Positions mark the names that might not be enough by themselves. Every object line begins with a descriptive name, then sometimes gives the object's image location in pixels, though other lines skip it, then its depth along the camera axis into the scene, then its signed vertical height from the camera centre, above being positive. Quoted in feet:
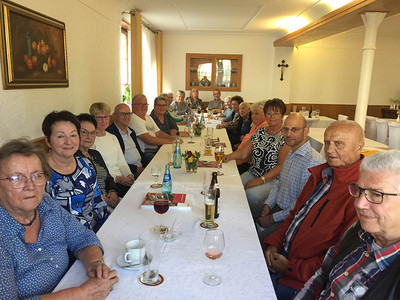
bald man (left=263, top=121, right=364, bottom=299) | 5.36 -2.18
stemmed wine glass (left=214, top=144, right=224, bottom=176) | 9.13 -1.92
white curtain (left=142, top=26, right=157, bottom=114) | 24.88 +1.60
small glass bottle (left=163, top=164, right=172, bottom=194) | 6.90 -2.14
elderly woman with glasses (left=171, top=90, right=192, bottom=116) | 24.72 -1.80
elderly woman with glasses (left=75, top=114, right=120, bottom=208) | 8.07 -1.97
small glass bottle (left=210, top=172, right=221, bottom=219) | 5.78 -2.07
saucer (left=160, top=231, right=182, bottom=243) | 5.00 -2.41
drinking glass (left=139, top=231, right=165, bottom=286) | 3.98 -2.23
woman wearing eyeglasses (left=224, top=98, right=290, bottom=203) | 9.62 -2.17
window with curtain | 21.99 +1.12
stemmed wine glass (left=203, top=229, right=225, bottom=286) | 4.35 -2.16
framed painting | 8.35 +0.96
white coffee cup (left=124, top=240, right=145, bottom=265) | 4.21 -2.27
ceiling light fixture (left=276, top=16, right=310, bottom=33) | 21.83 +4.77
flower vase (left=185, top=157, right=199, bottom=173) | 8.49 -2.11
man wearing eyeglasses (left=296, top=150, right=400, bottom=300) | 3.33 -1.67
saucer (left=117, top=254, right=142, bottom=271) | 4.20 -2.42
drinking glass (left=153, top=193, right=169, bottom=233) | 5.49 -2.07
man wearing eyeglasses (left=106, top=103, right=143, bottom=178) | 11.37 -1.95
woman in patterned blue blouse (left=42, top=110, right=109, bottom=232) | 6.21 -1.83
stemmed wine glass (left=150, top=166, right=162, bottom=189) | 7.51 -2.09
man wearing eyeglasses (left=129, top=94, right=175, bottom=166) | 13.28 -2.03
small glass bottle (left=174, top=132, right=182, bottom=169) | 9.20 -2.15
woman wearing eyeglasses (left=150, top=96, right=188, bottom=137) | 16.03 -1.70
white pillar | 15.49 +1.57
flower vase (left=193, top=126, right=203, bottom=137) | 14.75 -2.09
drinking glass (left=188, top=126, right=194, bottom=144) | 14.40 -2.22
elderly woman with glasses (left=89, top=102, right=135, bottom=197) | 9.70 -1.98
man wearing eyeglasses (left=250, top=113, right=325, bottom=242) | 7.59 -2.14
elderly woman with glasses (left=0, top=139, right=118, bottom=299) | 3.72 -2.09
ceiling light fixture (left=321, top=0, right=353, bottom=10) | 16.22 +4.48
